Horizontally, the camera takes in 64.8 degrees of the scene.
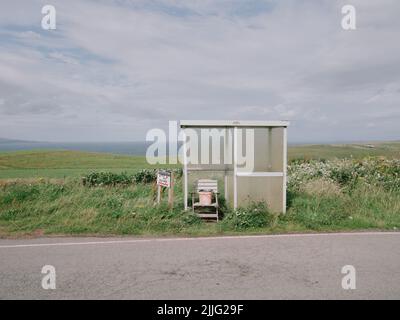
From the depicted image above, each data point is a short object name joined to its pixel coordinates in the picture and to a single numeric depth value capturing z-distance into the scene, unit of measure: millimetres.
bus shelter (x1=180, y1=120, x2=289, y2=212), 8555
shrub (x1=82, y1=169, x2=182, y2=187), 12484
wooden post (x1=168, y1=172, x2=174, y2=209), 8400
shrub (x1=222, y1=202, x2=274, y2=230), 7527
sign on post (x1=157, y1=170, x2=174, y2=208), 8497
